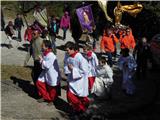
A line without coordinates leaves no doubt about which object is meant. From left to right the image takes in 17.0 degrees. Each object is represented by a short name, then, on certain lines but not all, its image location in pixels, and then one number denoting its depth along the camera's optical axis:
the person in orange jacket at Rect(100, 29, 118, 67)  18.94
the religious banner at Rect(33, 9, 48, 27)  17.46
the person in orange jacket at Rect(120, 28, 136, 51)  18.73
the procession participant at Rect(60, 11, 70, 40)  26.78
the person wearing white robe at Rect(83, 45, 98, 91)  13.75
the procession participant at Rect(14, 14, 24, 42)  25.58
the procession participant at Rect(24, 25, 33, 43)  22.02
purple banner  19.02
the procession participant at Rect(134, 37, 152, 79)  17.22
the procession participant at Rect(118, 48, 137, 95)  14.76
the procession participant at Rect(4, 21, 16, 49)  23.28
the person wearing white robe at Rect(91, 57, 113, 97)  13.89
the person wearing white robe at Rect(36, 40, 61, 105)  13.30
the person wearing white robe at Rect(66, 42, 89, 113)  12.61
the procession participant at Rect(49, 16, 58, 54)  23.27
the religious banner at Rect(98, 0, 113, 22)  18.86
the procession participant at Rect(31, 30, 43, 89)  15.19
